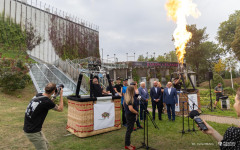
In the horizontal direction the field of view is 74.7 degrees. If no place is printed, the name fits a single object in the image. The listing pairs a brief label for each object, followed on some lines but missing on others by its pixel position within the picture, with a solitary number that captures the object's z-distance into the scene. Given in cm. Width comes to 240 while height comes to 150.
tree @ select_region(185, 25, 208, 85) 3759
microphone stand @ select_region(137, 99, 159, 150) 452
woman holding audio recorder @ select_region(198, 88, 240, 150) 167
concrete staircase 1423
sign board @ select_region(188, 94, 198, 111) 901
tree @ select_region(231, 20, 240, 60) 2775
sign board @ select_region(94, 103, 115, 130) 571
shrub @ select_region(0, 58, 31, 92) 1192
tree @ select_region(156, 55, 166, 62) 6535
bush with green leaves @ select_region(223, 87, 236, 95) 1888
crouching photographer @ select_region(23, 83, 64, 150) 289
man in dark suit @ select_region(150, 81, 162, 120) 782
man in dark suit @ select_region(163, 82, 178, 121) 757
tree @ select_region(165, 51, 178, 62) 6712
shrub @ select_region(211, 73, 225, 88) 2548
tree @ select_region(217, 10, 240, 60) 3619
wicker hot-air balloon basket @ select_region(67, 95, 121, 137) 543
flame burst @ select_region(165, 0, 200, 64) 1115
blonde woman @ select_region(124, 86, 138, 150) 450
